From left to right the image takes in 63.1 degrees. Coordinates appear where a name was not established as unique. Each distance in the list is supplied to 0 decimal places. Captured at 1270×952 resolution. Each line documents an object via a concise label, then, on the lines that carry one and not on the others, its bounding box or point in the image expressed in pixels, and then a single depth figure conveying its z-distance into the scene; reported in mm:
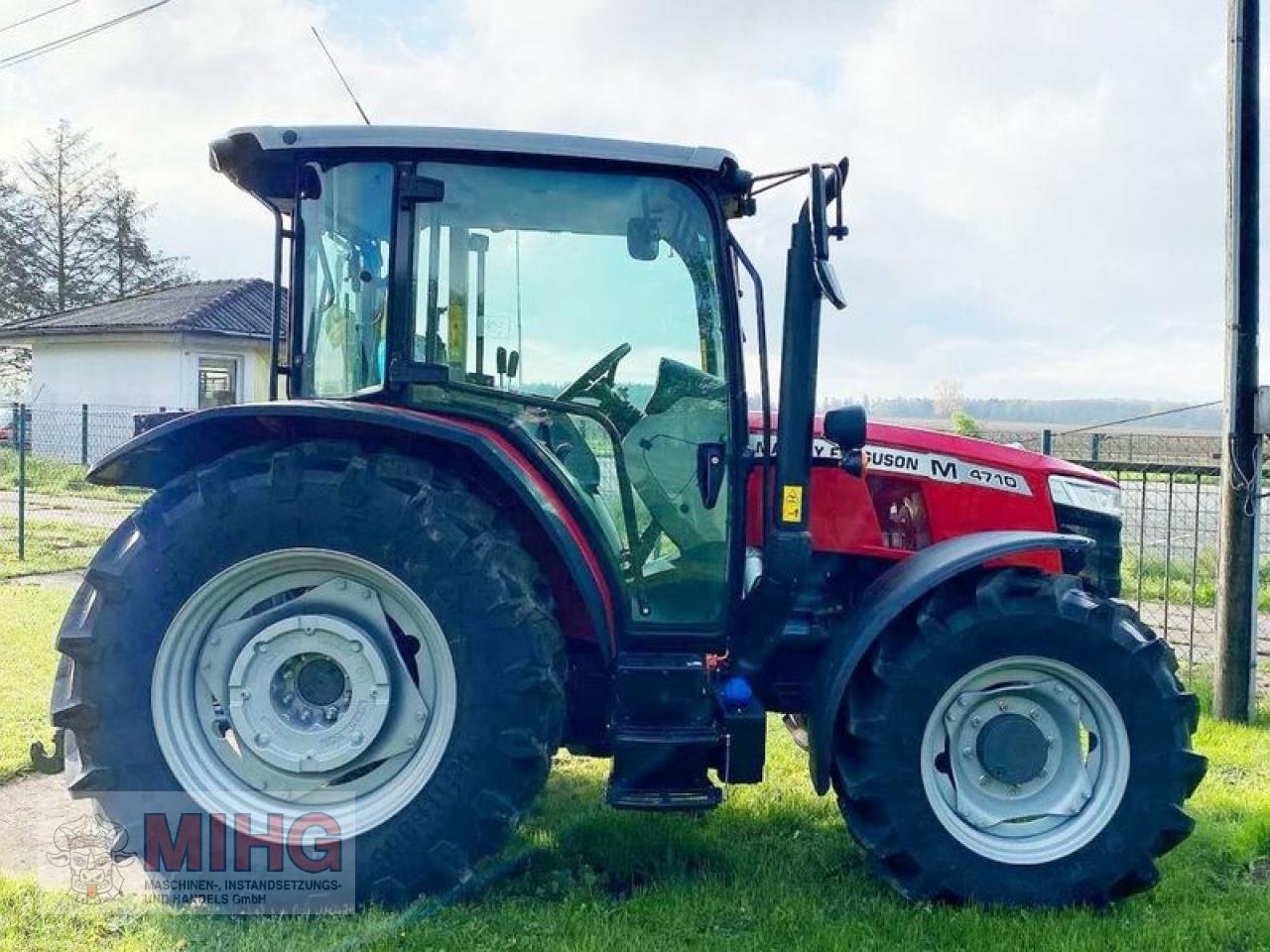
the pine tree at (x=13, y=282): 29344
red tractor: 3090
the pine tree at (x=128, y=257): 30469
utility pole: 5598
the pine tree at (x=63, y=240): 29891
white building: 22703
